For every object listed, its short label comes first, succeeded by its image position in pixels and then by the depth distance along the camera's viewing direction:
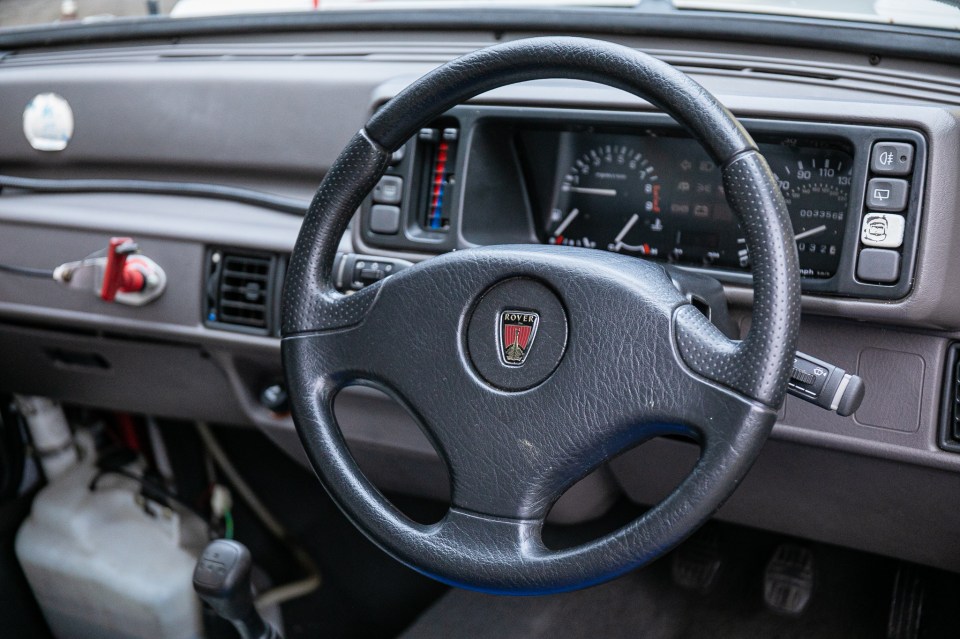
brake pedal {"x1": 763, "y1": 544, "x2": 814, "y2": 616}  1.63
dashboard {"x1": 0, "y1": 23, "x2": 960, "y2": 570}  1.04
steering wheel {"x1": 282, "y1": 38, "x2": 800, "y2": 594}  0.76
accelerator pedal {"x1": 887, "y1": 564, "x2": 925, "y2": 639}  1.55
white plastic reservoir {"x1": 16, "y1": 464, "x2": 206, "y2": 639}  1.65
